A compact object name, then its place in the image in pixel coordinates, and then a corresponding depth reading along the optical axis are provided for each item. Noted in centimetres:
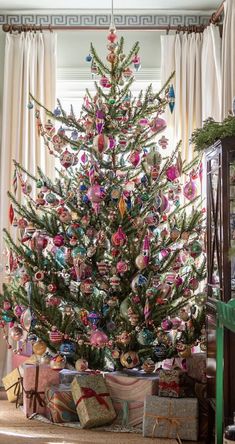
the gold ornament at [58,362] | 350
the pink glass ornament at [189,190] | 352
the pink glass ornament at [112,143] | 352
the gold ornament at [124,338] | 342
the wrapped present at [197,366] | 342
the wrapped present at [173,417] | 316
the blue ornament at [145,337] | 341
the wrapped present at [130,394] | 336
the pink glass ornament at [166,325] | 343
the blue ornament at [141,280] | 337
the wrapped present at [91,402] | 329
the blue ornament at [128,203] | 352
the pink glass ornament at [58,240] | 348
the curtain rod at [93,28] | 448
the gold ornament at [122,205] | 339
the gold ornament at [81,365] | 348
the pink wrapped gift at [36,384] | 355
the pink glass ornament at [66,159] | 346
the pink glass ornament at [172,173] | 346
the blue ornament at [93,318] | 345
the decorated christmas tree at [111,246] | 347
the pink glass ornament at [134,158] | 347
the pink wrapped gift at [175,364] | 354
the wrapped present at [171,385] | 324
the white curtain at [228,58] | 377
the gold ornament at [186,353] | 350
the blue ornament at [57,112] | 362
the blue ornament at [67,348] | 349
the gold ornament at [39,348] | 356
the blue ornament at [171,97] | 359
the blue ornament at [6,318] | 364
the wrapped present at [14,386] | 380
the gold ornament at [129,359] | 343
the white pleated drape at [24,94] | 446
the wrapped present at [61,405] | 340
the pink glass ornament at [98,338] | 335
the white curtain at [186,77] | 441
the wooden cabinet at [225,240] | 274
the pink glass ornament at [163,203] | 344
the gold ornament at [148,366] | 346
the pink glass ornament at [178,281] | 353
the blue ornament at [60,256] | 356
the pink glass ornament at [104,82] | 359
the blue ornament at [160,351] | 353
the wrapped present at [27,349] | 400
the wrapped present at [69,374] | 356
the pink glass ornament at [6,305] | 365
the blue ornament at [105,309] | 355
